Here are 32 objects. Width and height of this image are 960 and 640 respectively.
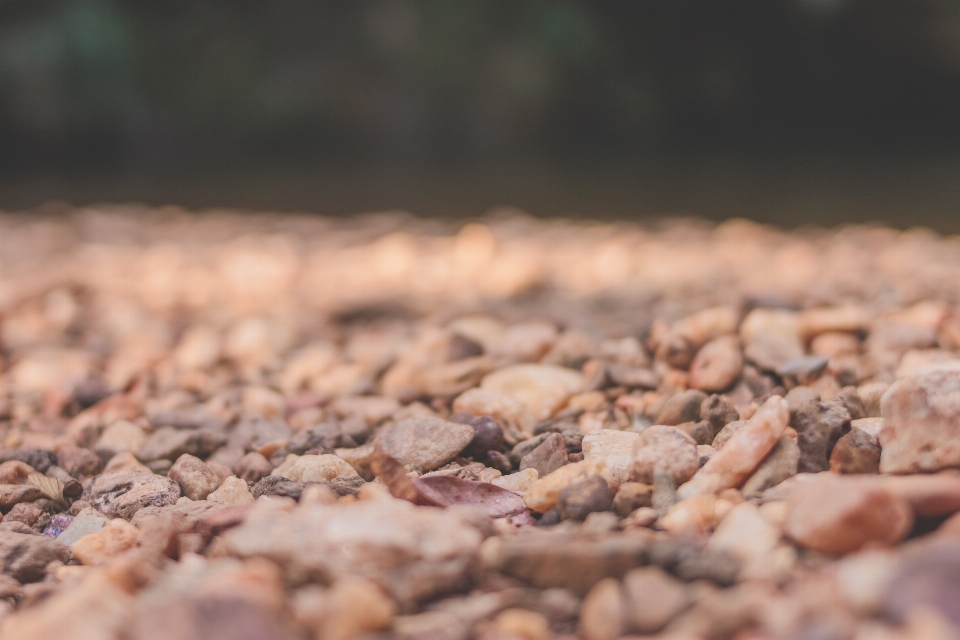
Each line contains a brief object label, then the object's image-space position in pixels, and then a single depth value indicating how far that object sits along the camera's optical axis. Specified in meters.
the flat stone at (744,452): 0.73
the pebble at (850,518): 0.55
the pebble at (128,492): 0.82
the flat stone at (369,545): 0.55
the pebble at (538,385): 1.01
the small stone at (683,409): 0.89
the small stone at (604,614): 0.51
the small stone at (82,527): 0.76
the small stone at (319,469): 0.82
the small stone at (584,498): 0.70
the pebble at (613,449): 0.75
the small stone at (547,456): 0.82
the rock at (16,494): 0.82
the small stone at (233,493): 0.81
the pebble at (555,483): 0.73
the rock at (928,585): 0.46
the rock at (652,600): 0.51
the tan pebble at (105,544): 0.71
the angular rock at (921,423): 0.67
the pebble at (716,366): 1.00
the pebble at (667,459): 0.73
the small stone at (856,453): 0.72
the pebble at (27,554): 0.70
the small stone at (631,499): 0.71
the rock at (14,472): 0.86
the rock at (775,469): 0.72
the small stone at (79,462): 0.93
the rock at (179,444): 0.95
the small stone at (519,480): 0.79
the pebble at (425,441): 0.85
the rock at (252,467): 0.89
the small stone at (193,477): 0.85
